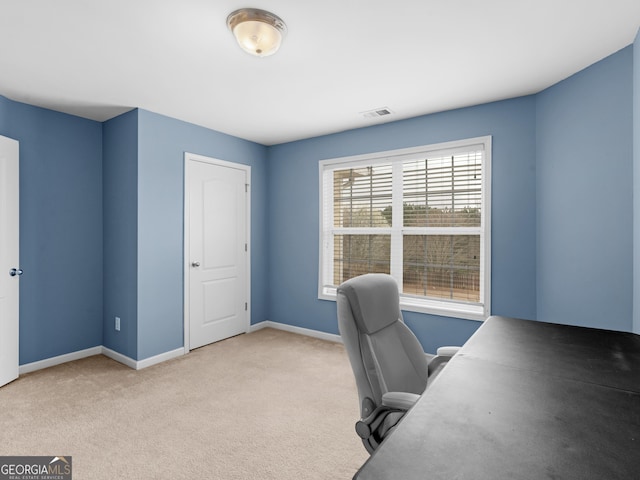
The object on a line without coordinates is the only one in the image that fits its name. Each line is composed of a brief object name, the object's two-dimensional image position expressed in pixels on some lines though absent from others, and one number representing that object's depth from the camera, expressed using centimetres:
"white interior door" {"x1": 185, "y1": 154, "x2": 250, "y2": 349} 393
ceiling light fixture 192
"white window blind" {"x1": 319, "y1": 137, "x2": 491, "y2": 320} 344
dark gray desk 74
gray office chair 148
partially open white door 294
